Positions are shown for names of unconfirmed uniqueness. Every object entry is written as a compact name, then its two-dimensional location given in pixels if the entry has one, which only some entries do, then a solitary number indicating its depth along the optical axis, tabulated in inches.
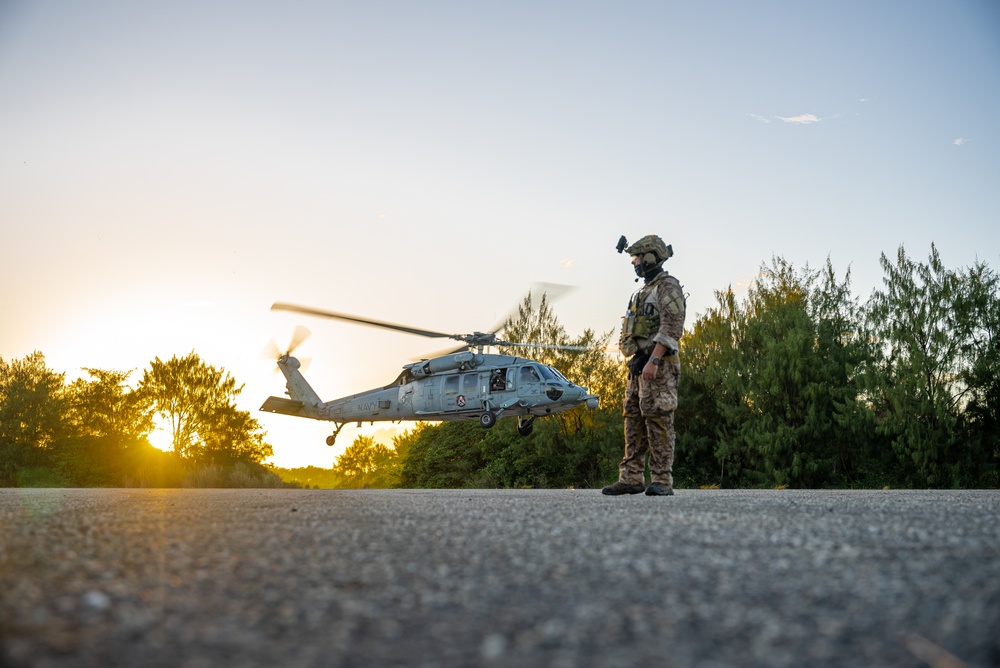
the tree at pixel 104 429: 1382.9
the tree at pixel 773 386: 943.0
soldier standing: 270.7
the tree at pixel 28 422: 1470.2
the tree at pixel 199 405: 1550.2
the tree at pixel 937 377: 855.1
